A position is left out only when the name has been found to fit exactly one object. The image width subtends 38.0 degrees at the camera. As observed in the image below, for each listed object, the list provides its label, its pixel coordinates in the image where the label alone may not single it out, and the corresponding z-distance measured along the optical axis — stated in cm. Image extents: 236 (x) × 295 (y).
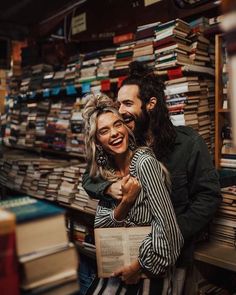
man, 183
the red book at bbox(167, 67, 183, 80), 254
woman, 156
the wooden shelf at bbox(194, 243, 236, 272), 204
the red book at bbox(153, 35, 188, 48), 255
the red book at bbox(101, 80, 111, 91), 310
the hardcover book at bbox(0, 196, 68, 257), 68
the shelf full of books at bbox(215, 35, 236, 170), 250
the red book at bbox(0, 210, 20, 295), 66
